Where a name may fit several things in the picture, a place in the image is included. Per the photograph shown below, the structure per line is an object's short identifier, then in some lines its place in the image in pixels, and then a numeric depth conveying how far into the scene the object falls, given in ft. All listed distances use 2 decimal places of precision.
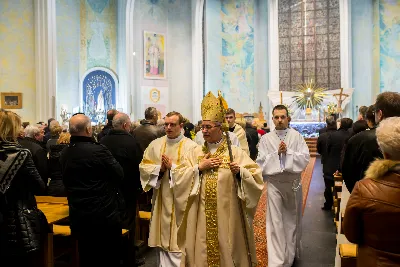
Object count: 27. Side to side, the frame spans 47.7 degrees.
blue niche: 67.82
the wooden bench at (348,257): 12.59
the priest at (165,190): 15.67
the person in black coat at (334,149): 27.17
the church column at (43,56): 50.14
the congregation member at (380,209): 7.66
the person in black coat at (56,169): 18.67
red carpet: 19.22
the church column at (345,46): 75.82
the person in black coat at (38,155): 16.84
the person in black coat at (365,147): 11.83
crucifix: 73.41
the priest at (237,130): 23.64
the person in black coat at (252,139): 34.54
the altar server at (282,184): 17.37
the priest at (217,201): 12.73
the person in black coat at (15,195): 11.43
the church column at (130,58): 69.41
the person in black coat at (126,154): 17.53
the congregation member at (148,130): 21.67
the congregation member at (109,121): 23.39
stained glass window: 79.36
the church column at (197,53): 77.87
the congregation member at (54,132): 23.48
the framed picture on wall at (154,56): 72.90
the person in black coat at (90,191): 13.69
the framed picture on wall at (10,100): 48.24
